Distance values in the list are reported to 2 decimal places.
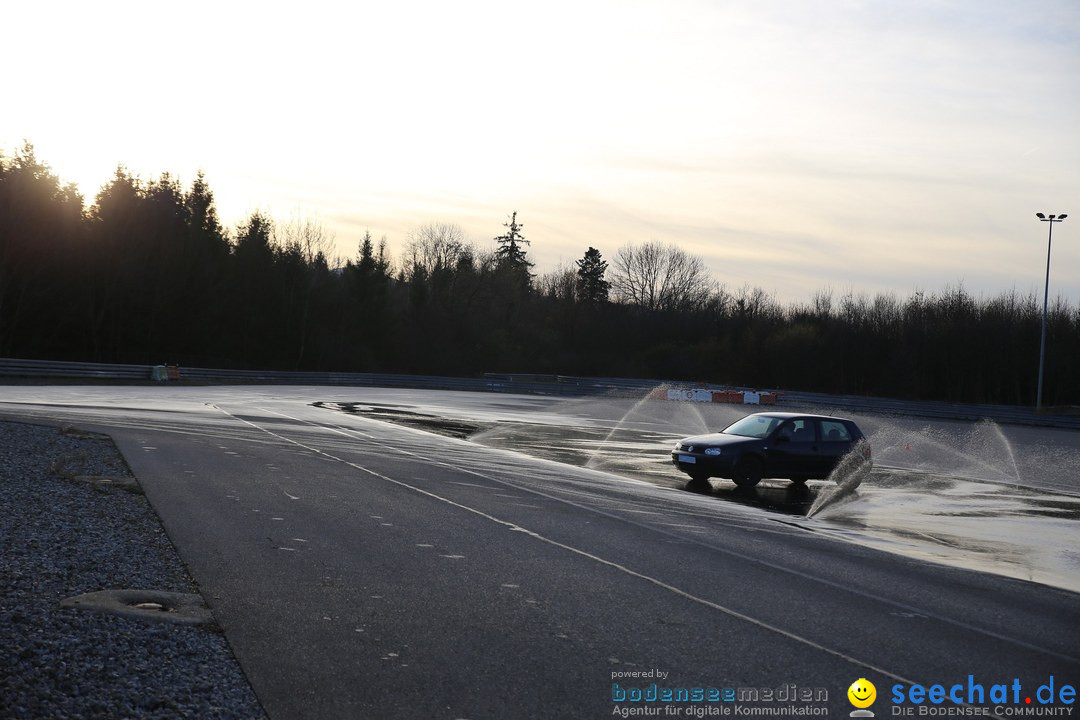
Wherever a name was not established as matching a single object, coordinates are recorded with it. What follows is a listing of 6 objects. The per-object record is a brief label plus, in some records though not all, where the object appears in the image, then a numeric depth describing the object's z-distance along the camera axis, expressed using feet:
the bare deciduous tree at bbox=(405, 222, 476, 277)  342.03
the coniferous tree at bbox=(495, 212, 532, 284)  380.17
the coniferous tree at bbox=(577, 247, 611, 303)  369.09
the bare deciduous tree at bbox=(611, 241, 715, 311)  354.54
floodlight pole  177.78
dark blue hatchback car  63.05
